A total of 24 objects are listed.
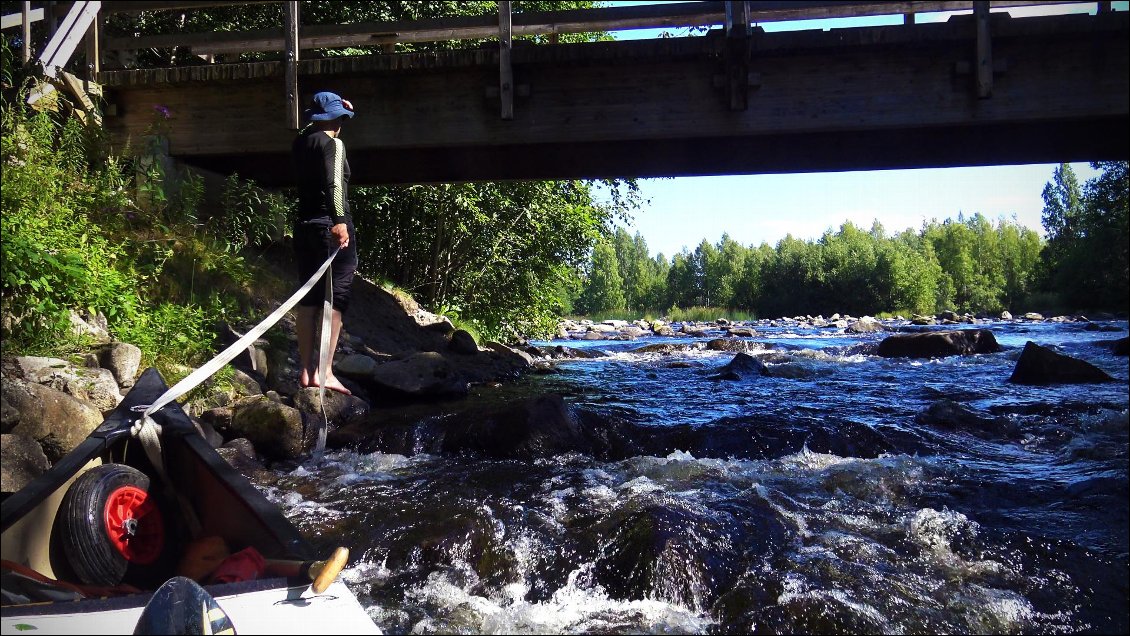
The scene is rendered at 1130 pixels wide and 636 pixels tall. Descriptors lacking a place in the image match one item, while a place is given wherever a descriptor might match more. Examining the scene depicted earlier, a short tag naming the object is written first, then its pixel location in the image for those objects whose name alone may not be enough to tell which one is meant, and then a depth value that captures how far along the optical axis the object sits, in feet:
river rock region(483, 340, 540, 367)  50.02
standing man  17.34
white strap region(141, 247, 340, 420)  10.89
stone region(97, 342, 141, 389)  22.03
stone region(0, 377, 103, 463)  17.35
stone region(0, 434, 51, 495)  15.79
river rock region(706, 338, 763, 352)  70.03
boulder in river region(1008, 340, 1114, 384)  39.65
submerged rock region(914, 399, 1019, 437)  27.09
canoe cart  7.62
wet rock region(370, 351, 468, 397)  33.47
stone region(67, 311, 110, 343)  22.50
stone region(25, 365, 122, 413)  19.39
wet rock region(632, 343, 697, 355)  67.97
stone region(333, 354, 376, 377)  33.71
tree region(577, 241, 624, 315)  329.72
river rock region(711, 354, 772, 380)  45.19
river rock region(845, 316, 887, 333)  111.14
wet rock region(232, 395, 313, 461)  23.43
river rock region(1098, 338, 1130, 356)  55.52
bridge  29.76
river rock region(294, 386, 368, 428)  27.14
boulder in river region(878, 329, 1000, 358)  58.03
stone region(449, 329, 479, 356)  46.09
